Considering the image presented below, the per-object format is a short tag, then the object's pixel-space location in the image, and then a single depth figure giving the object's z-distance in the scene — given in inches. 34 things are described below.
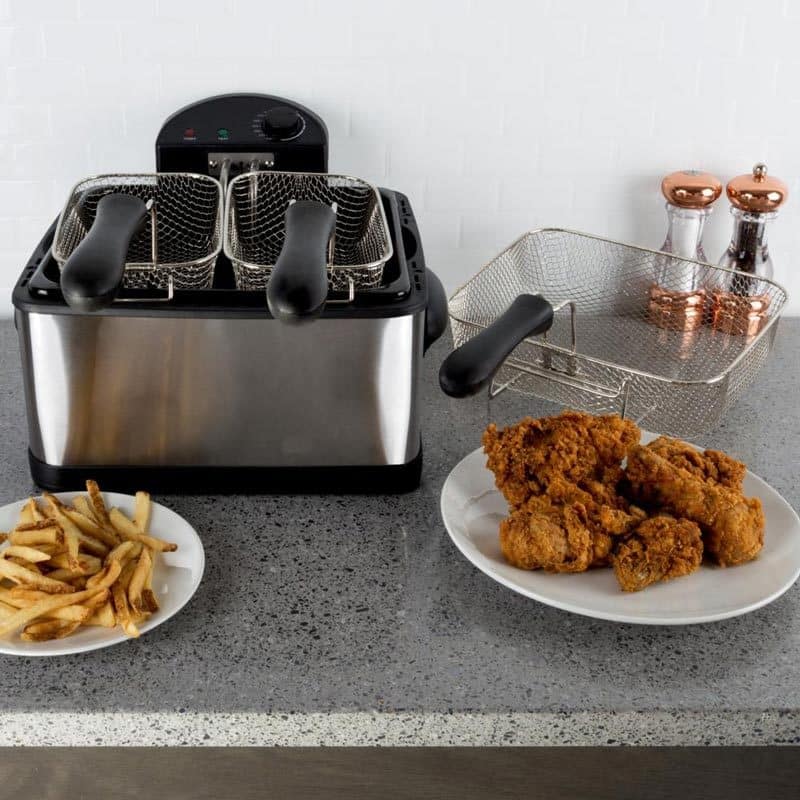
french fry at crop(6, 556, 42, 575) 35.9
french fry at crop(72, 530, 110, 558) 37.9
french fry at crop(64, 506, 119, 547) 38.6
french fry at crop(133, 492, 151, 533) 39.3
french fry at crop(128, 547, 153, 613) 35.8
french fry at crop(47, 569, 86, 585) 36.4
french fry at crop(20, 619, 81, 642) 34.6
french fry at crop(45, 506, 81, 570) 36.4
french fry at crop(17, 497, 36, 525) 38.4
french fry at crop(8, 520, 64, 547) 36.7
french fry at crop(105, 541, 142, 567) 37.0
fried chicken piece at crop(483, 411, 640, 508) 39.8
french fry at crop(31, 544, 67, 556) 36.7
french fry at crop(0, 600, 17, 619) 34.8
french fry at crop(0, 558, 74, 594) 35.1
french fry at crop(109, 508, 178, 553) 38.2
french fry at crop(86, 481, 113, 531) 40.0
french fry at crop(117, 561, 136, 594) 36.5
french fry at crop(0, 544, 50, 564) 35.7
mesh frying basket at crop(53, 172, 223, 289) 45.3
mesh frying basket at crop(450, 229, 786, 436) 49.9
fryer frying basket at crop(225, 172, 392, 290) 46.4
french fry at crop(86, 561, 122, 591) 35.5
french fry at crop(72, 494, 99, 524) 39.9
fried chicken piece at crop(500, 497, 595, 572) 37.3
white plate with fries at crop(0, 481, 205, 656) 34.8
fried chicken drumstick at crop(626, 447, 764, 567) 38.0
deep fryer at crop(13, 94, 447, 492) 40.2
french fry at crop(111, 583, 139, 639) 34.8
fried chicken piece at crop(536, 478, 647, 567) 38.0
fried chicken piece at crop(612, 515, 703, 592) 37.1
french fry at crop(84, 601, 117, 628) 35.0
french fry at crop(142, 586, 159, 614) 36.3
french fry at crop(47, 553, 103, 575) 36.6
